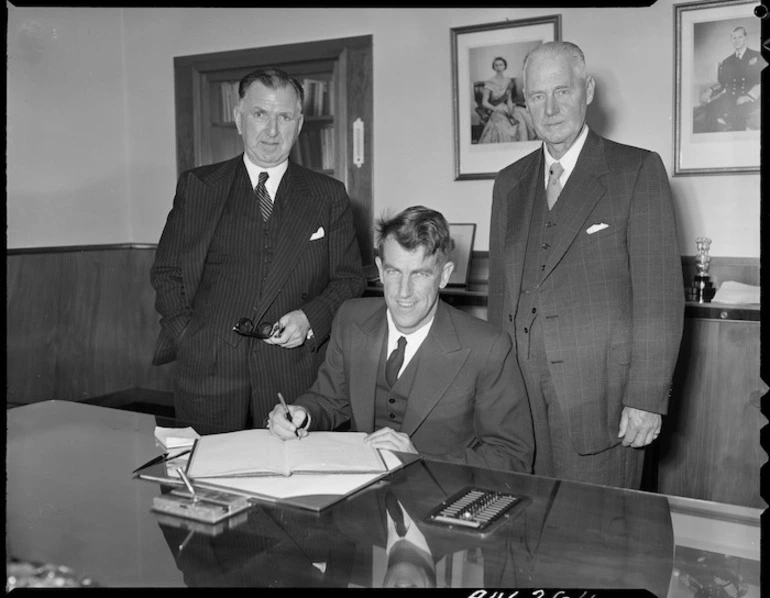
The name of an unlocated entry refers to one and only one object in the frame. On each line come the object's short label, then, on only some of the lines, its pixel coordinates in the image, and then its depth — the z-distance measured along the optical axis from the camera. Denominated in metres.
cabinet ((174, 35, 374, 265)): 4.86
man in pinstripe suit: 2.63
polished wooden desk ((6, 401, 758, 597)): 1.25
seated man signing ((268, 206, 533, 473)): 2.04
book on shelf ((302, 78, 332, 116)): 5.01
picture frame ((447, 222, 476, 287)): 4.45
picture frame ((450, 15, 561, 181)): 4.33
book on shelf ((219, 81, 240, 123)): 5.38
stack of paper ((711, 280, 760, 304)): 3.48
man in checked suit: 2.26
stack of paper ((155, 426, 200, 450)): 1.93
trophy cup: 3.66
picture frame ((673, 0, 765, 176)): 3.71
